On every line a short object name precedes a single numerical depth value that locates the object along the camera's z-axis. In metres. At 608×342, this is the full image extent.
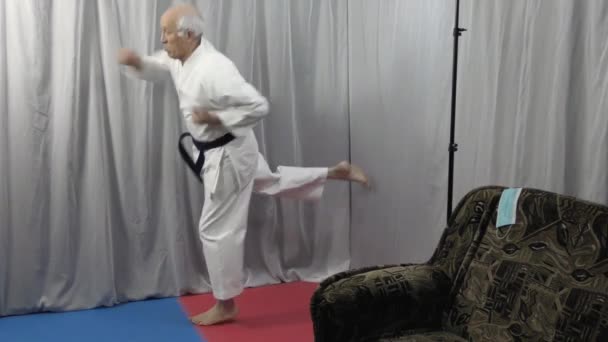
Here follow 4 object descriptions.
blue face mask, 1.86
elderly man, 2.52
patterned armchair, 1.61
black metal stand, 2.28
